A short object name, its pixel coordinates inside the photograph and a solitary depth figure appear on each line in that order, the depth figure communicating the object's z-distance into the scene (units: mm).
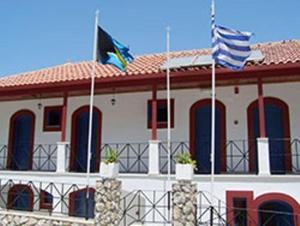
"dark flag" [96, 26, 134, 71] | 11641
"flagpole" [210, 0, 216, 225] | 10270
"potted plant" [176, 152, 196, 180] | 9180
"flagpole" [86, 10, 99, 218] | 11509
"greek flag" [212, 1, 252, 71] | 10062
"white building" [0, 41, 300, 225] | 11344
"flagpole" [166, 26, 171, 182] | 11719
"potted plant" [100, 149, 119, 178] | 9883
